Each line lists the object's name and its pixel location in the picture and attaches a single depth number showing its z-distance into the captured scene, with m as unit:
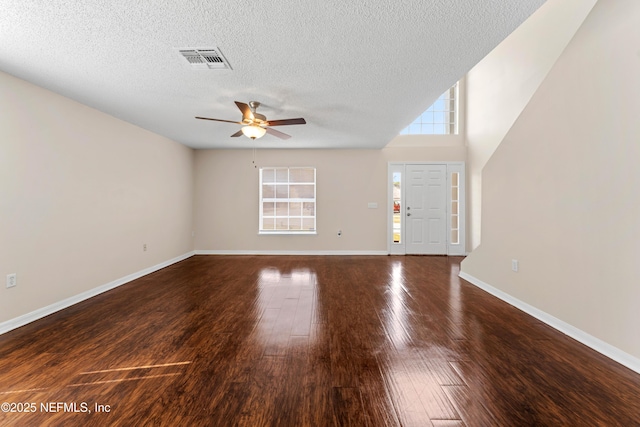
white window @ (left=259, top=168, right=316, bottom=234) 6.24
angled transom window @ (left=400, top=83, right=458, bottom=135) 6.29
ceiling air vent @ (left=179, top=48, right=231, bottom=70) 2.19
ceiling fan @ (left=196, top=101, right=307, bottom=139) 3.13
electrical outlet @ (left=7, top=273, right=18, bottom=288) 2.57
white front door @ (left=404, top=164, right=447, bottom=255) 6.12
